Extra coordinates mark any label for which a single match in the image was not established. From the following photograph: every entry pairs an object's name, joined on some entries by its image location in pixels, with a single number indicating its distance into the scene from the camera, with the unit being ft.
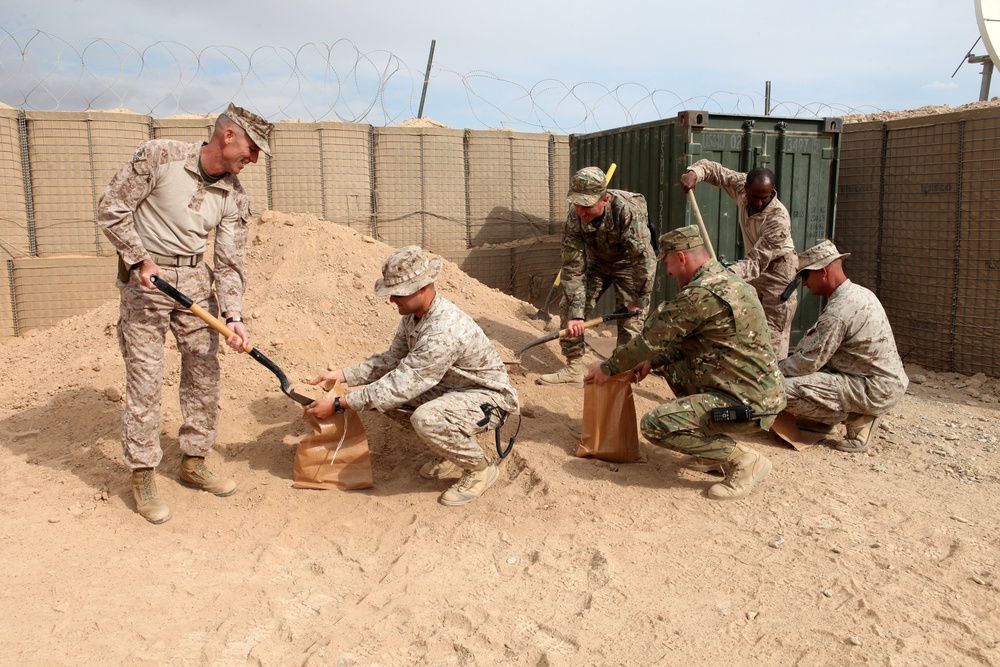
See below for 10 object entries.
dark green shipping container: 23.02
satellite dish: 24.41
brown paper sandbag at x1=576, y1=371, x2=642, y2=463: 14.92
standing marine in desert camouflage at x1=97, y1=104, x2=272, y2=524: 12.15
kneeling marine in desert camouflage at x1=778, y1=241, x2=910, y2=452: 15.51
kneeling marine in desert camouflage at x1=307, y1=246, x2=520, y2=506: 12.53
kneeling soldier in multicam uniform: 13.10
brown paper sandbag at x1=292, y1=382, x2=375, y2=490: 13.88
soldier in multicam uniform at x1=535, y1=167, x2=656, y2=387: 18.88
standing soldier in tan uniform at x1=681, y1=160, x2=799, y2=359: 18.83
